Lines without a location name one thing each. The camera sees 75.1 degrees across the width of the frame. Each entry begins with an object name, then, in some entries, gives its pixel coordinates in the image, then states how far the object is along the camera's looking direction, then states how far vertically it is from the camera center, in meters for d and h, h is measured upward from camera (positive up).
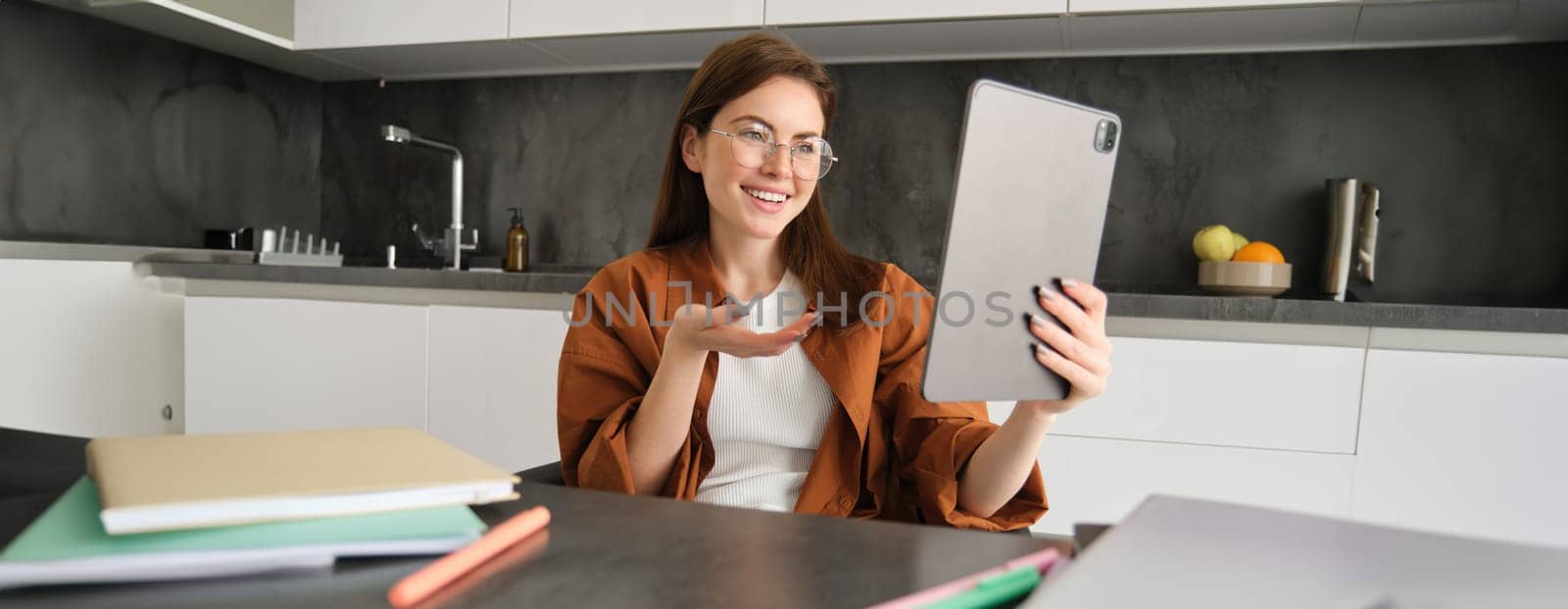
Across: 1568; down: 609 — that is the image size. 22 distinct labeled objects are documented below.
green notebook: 0.40 -0.14
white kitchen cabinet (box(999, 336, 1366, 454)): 1.75 -0.23
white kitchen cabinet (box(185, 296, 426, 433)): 2.30 -0.35
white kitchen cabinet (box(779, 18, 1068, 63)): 2.27 +0.48
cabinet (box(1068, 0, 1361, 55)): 2.06 +0.50
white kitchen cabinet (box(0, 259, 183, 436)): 2.23 -0.35
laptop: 0.35 -0.11
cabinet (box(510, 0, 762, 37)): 2.34 +0.50
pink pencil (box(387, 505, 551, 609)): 0.39 -0.14
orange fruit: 2.10 +0.03
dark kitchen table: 0.41 -0.15
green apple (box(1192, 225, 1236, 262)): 2.21 +0.04
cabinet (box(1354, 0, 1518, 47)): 1.98 +0.51
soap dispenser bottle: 2.79 -0.06
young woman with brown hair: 1.06 -0.15
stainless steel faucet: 2.84 -0.04
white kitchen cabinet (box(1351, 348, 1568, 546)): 1.66 -0.28
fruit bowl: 2.07 -0.03
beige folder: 0.43 -0.13
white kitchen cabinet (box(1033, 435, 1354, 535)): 1.76 -0.38
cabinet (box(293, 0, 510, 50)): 2.54 +0.50
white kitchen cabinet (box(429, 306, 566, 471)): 2.17 -0.34
